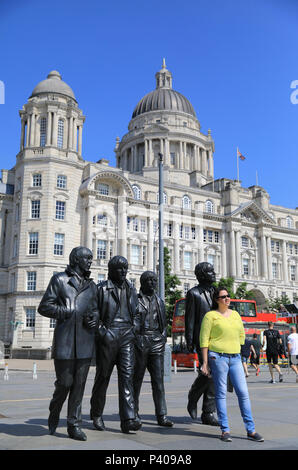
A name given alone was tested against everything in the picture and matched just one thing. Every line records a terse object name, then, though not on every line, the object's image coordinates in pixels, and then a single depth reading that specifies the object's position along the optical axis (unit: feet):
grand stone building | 160.86
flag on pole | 213.87
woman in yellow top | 19.72
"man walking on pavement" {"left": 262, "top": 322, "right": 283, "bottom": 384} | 53.31
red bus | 90.12
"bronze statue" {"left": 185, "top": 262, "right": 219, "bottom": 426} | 24.01
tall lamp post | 62.54
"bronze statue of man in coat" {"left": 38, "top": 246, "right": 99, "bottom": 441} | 19.62
